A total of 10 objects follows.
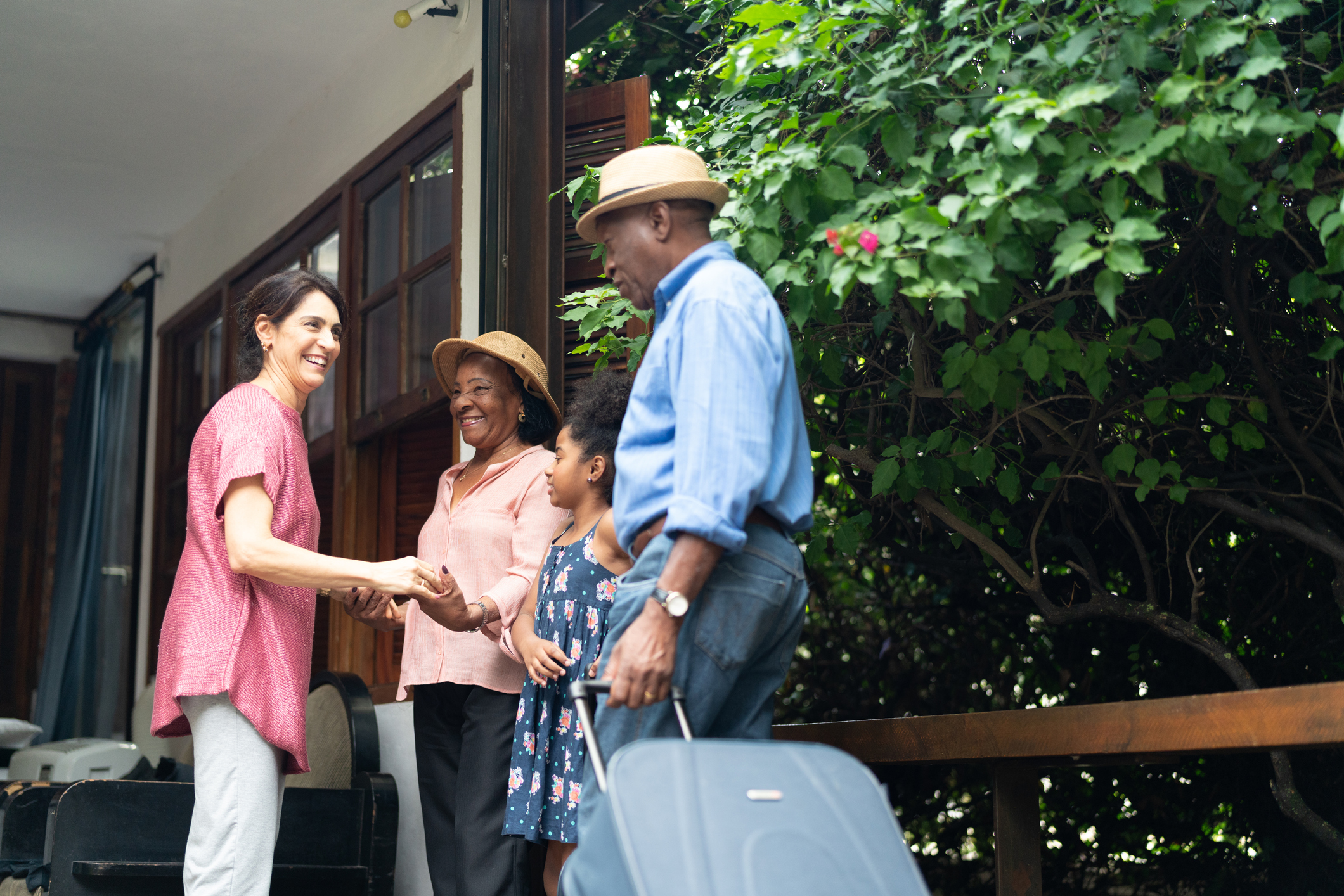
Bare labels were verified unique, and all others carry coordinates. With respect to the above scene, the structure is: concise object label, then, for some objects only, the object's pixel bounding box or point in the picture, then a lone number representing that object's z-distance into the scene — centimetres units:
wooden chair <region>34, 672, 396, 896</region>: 271
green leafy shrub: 192
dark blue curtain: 697
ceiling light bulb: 415
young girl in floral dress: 252
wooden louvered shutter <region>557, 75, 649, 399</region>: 364
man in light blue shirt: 174
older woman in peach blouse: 269
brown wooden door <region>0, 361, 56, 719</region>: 808
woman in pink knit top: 222
